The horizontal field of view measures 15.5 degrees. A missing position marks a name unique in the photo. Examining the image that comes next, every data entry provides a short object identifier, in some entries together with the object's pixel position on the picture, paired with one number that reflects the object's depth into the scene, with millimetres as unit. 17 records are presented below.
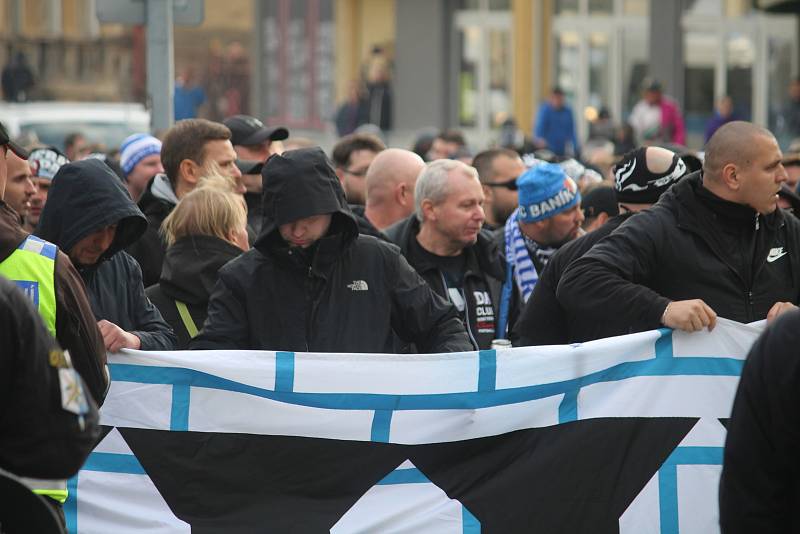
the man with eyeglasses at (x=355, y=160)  18726
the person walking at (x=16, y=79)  60131
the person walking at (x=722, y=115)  46117
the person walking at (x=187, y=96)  49453
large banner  10363
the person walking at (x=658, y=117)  44360
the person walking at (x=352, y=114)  53874
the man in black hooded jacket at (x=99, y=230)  9848
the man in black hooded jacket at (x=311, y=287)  10795
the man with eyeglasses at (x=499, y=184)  17559
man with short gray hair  13363
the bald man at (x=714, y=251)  11022
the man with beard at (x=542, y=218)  14165
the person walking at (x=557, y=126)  47208
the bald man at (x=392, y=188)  15741
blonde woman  12363
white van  33421
